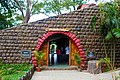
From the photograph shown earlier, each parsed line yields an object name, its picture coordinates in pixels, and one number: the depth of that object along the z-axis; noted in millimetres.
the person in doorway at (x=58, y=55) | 7487
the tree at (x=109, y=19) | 5429
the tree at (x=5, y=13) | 8519
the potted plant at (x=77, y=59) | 5736
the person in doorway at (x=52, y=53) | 7245
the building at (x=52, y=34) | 5788
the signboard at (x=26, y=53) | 5785
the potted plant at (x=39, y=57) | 5566
